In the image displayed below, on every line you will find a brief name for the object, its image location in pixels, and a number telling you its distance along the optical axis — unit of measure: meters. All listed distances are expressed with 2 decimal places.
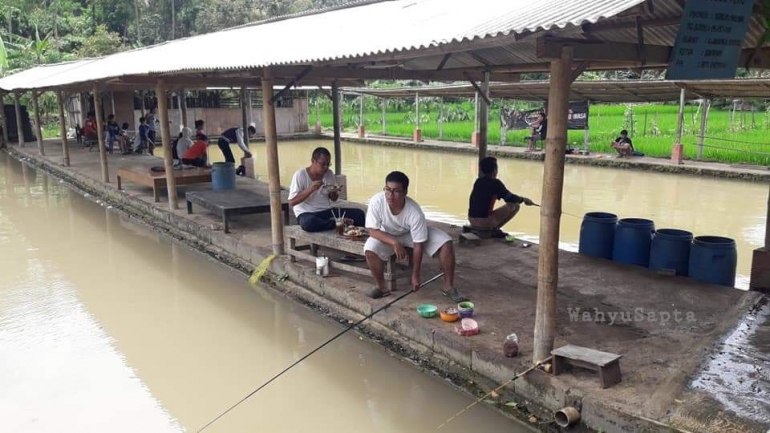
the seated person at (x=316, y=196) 6.30
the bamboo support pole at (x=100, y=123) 12.18
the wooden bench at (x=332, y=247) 5.53
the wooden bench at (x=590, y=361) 3.68
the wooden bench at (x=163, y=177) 10.47
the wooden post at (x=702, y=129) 15.39
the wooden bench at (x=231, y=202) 7.98
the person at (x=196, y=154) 11.08
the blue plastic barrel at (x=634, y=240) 6.14
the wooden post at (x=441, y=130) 22.81
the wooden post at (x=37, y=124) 17.80
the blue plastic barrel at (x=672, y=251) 5.75
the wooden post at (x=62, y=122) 14.89
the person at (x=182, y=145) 11.91
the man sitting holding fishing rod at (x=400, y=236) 5.14
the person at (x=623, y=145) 16.48
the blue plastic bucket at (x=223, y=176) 9.98
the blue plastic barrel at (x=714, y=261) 5.51
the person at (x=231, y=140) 12.28
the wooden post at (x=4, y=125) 22.92
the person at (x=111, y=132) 18.77
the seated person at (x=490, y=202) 6.95
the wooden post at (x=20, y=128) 22.04
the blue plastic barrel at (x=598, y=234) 6.41
